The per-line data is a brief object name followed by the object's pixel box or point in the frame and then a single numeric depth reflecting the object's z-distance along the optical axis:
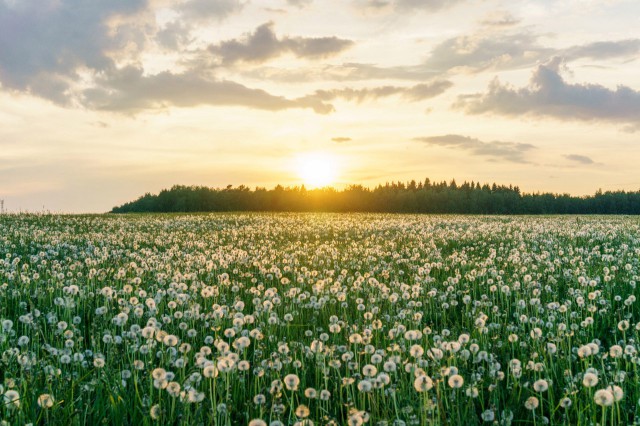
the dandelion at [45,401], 3.27
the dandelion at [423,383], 2.93
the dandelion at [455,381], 3.11
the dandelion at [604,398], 2.75
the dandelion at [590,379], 3.04
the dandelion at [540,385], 3.42
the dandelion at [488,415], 3.38
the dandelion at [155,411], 3.14
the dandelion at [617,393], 2.91
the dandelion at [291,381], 3.21
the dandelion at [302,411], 2.92
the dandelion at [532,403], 3.25
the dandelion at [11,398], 3.33
